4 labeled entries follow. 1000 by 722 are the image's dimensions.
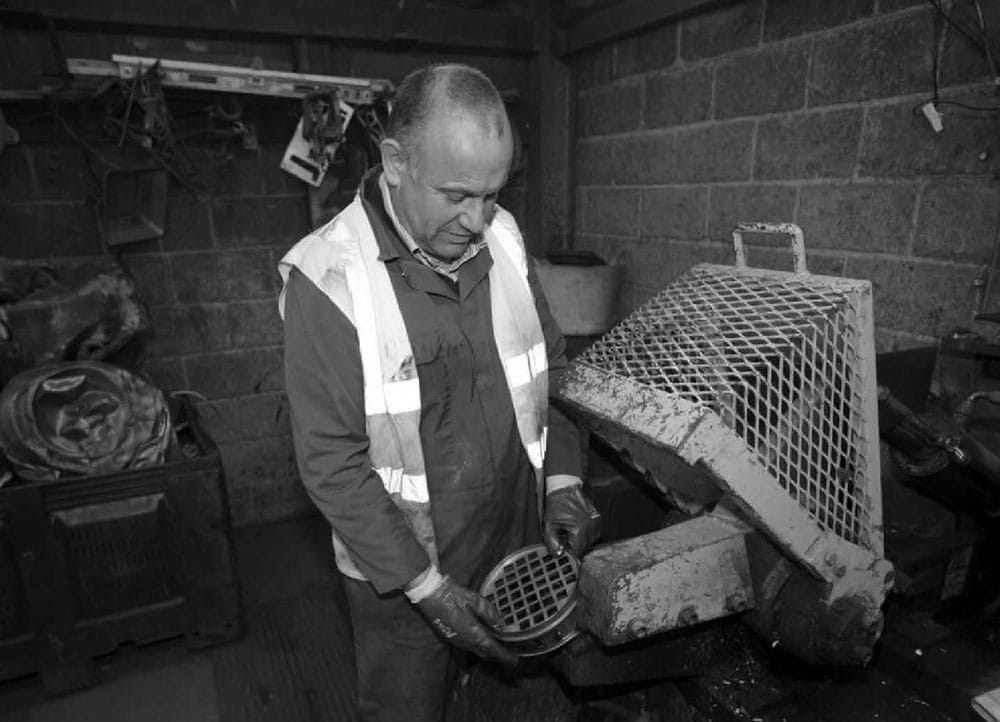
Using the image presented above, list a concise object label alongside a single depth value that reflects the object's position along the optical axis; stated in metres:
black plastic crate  1.94
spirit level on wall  2.27
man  1.15
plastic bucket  2.56
